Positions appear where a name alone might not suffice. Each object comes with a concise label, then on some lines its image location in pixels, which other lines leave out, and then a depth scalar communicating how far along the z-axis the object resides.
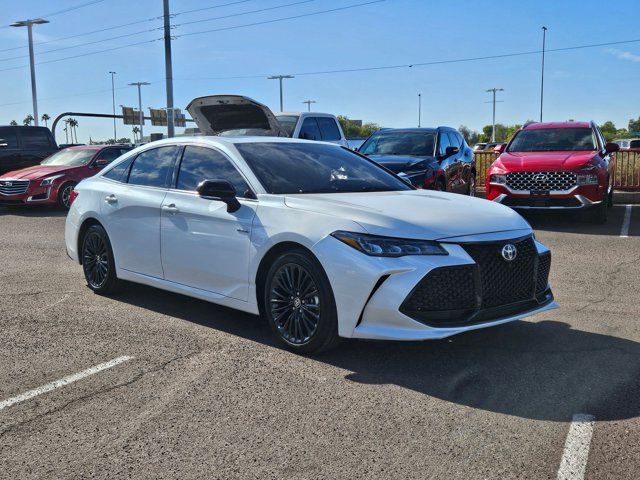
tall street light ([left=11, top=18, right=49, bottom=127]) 39.38
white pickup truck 12.84
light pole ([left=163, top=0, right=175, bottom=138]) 25.75
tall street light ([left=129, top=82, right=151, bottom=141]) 85.56
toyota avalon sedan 4.39
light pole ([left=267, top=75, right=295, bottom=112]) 84.56
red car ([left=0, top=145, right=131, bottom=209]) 15.69
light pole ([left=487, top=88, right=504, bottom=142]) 107.69
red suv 11.41
